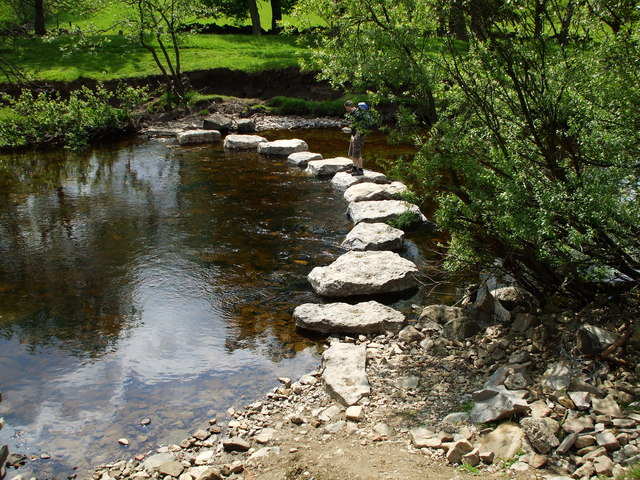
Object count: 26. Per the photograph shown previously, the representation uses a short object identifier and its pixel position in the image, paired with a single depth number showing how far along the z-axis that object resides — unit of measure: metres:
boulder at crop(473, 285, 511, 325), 9.56
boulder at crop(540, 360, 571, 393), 7.00
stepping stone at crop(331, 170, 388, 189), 19.18
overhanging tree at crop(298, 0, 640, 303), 7.36
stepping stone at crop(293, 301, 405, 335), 10.09
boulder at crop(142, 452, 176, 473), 6.98
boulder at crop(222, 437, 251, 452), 7.19
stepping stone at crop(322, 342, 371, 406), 8.03
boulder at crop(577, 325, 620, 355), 7.45
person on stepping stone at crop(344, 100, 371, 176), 19.66
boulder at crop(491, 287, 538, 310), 9.51
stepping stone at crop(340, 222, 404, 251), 13.58
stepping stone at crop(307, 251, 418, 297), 11.52
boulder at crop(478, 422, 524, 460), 6.02
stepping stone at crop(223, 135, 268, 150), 24.61
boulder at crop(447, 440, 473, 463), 6.09
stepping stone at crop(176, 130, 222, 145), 25.55
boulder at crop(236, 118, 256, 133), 28.05
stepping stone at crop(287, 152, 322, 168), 22.08
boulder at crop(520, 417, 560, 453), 5.97
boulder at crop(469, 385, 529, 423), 6.58
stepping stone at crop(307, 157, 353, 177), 20.67
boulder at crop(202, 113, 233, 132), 27.59
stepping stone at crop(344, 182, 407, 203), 17.14
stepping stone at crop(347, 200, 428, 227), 15.34
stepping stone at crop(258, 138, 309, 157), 23.77
